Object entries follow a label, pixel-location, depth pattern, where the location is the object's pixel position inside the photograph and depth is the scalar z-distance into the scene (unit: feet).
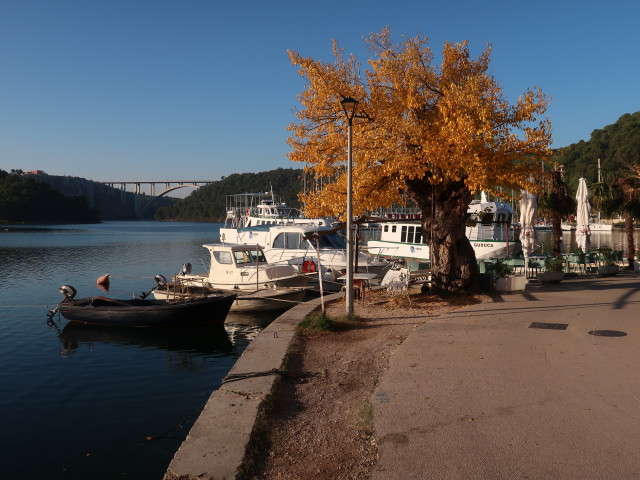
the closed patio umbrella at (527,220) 64.03
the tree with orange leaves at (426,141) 47.11
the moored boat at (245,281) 65.92
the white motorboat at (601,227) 357.41
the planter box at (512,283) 54.24
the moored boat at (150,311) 56.18
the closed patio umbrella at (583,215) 75.05
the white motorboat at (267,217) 176.24
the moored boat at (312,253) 78.38
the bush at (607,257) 72.33
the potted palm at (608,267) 70.95
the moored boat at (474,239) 105.29
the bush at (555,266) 63.20
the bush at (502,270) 55.52
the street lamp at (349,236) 39.81
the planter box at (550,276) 62.69
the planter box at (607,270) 70.90
